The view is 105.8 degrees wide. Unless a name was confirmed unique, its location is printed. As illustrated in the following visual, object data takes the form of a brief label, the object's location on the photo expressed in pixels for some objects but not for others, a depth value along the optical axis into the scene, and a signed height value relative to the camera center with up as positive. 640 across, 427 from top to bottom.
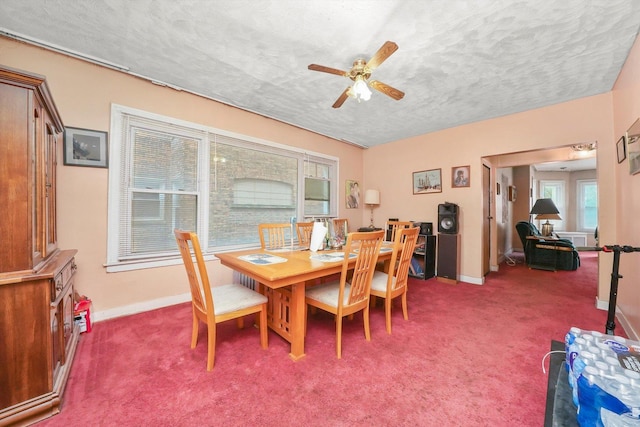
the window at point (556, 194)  7.61 +0.64
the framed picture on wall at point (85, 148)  2.29 +0.62
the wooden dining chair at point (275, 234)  2.87 -0.27
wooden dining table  1.69 -0.48
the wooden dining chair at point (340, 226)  3.36 -0.19
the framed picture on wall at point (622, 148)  2.34 +0.67
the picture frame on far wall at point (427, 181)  4.31 +0.58
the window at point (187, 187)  2.57 +0.33
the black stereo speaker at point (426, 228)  4.20 -0.26
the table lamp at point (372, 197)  4.97 +0.33
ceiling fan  1.86 +1.19
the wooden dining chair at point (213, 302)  1.68 -0.70
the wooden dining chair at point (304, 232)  3.05 -0.26
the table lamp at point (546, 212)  5.22 +0.04
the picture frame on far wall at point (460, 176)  3.98 +0.62
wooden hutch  1.25 -0.34
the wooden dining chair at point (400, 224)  3.23 -0.15
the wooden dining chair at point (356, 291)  1.84 -0.66
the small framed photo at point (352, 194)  5.10 +0.41
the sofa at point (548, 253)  4.74 -0.79
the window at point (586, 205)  7.23 +0.28
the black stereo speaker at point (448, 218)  3.91 -0.08
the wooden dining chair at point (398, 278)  2.20 -0.65
